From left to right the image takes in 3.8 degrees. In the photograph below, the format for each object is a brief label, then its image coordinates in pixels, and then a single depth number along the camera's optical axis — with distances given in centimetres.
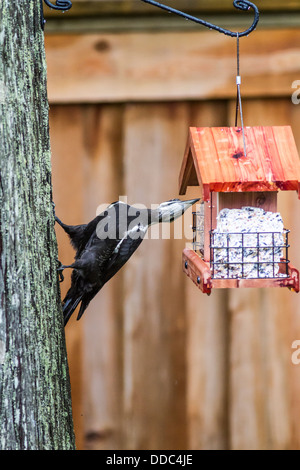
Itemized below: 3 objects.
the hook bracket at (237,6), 959
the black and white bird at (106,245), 981
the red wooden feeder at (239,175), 956
